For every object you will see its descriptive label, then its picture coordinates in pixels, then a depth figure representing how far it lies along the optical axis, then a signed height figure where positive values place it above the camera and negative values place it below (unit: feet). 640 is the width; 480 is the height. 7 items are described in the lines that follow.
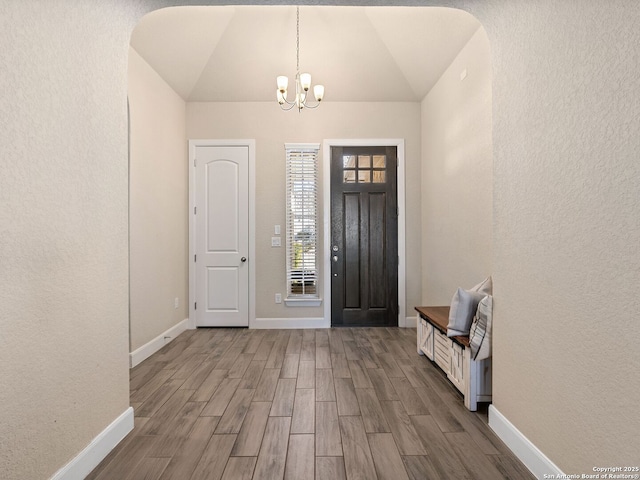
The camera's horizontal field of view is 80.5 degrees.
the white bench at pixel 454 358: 8.32 -3.01
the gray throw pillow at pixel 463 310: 8.95 -1.73
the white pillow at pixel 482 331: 7.87 -1.99
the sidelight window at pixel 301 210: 15.94 +1.17
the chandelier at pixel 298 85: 12.06 +4.98
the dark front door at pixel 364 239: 15.99 -0.06
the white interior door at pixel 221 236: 15.94 +0.08
